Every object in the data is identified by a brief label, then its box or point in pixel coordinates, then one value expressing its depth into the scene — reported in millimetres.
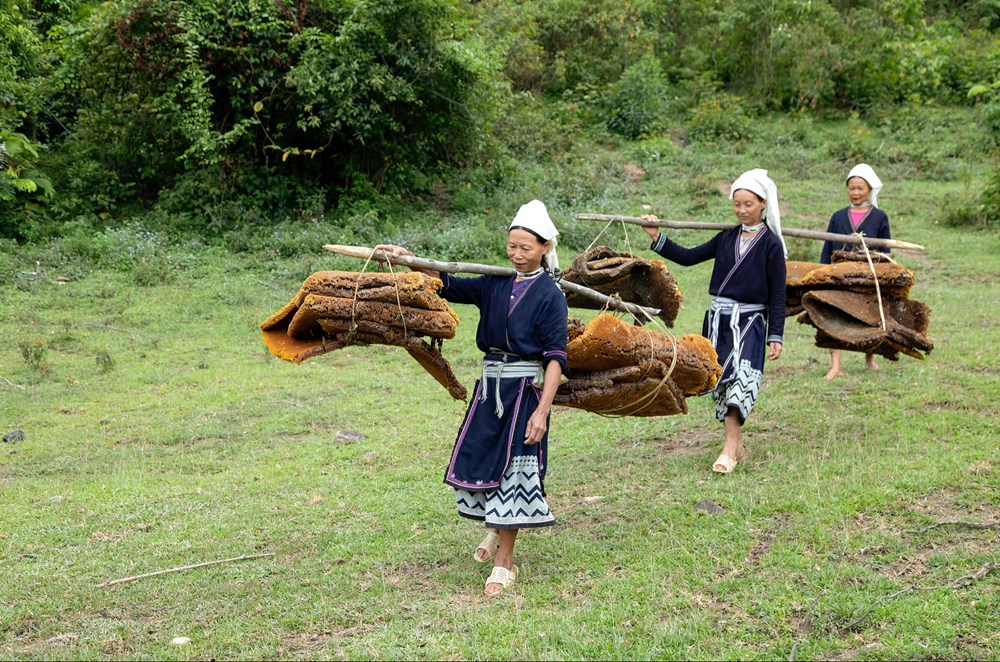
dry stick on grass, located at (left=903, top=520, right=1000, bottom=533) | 4828
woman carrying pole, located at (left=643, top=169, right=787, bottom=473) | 6109
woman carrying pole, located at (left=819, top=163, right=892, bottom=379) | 7871
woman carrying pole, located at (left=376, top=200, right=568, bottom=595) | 4578
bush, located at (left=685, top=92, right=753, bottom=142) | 19656
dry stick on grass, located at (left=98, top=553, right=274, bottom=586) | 4793
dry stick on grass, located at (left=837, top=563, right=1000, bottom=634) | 4172
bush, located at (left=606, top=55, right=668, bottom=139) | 19734
